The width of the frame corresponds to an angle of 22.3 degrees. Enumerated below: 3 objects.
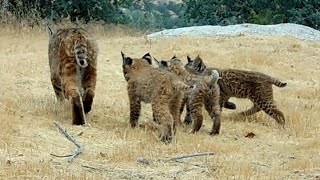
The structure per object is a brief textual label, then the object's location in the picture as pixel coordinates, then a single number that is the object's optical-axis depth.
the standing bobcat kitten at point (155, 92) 10.41
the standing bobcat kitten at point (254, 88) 12.34
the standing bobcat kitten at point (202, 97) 11.27
